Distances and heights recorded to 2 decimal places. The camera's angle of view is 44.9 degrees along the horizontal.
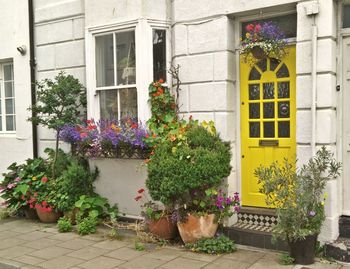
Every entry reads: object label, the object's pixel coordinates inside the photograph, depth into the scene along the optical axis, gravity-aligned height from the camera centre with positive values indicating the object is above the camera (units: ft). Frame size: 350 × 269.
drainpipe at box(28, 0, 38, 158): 27.76 +3.53
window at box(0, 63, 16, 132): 30.94 +1.54
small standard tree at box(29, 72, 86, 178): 23.84 +0.97
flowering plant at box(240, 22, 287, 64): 18.79 +3.34
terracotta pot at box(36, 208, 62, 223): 23.98 -5.51
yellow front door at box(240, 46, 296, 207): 19.62 +0.00
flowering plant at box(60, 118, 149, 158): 21.47 -1.00
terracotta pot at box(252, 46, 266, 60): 19.15 +2.90
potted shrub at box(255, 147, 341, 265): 16.28 -3.32
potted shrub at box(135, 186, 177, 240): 19.90 -4.97
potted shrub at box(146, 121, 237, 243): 17.95 -2.34
